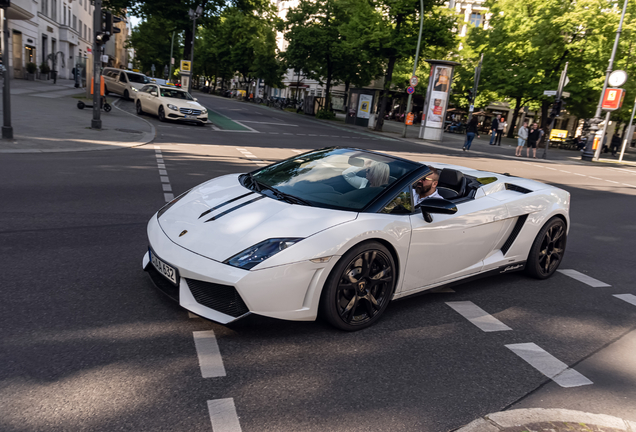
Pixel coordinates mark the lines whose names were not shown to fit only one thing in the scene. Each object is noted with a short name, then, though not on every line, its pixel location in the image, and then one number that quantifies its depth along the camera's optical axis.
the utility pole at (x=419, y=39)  29.70
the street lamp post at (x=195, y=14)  29.03
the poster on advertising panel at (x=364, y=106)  38.72
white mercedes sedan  20.67
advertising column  30.95
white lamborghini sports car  3.22
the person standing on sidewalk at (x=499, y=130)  33.47
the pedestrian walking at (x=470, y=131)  25.91
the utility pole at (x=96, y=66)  14.19
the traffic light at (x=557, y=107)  26.75
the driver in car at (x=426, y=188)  4.16
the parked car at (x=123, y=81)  29.06
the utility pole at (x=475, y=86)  30.13
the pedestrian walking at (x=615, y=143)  37.56
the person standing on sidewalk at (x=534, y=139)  27.05
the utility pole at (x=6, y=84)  10.71
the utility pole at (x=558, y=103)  25.83
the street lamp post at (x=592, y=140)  30.03
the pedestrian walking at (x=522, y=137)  26.78
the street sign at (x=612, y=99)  28.92
